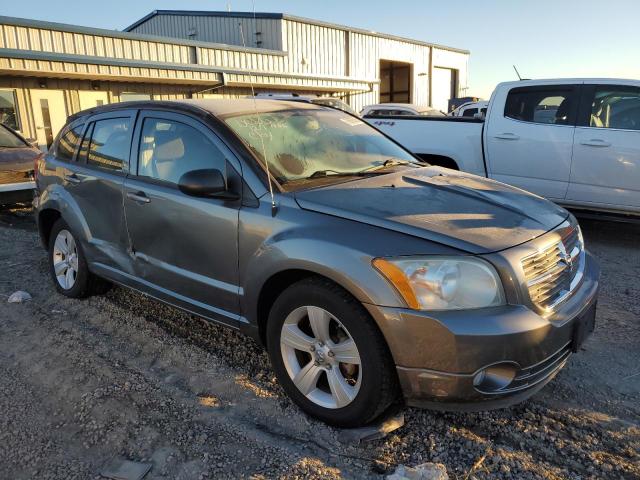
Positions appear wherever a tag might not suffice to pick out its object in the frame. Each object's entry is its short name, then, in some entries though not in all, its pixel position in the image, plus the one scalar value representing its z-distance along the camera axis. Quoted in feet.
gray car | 7.88
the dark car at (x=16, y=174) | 26.48
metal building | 43.86
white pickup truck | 19.27
